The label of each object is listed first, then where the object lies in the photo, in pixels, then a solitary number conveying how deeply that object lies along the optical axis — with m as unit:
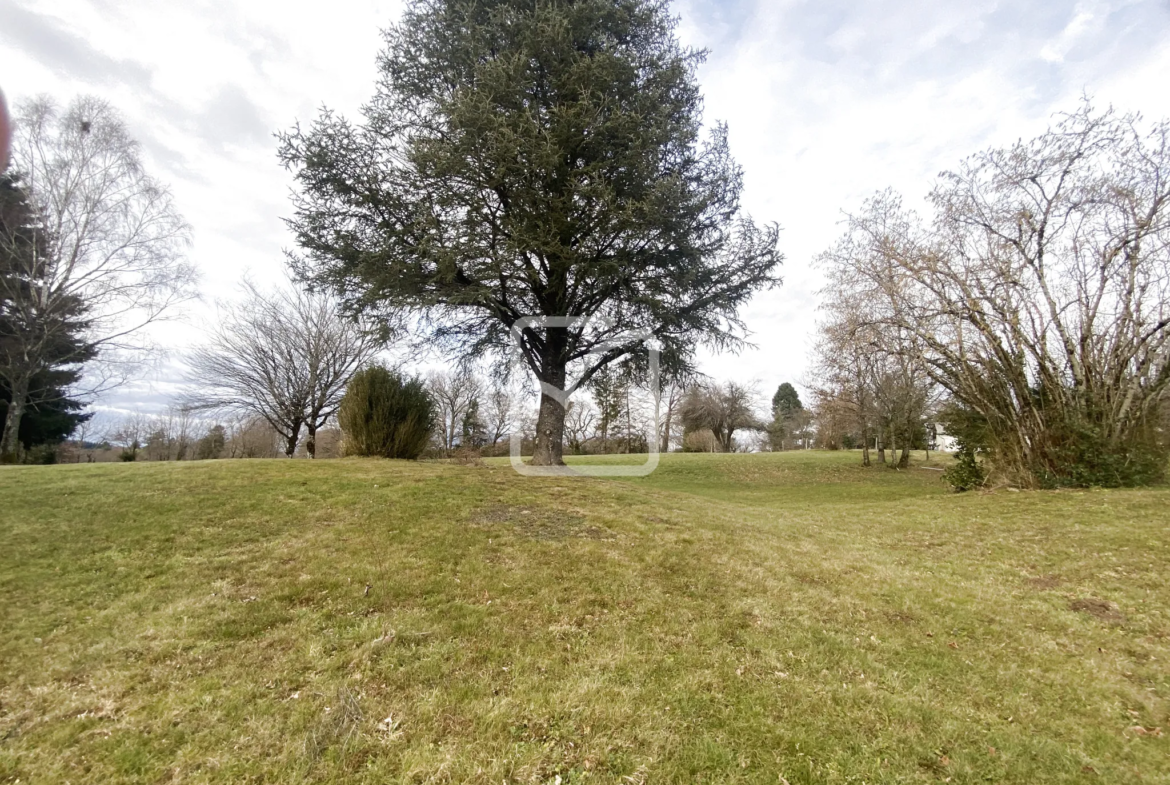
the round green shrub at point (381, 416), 11.57
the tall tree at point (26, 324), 15.02
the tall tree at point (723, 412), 40.56
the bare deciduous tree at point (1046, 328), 9.77
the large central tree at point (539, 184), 9.08
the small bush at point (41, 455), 16.36
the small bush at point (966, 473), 11.52
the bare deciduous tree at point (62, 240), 14.88
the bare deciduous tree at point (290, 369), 18.86
